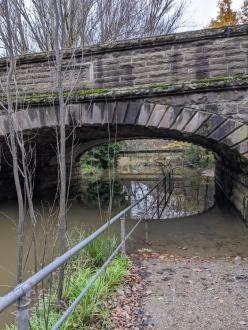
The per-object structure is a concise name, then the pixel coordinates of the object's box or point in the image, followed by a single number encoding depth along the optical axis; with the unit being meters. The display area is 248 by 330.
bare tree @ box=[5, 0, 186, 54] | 12.51
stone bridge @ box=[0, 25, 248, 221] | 5.55
